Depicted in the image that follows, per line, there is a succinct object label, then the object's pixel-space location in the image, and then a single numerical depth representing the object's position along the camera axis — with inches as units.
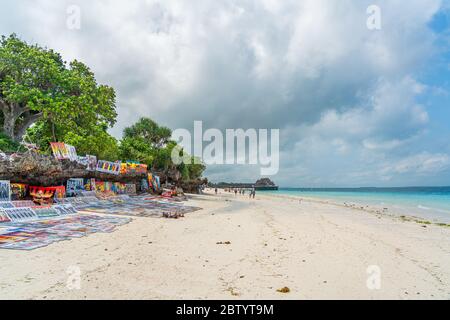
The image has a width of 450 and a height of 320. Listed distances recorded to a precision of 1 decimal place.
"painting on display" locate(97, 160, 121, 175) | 973.4
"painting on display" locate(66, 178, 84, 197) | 770.8
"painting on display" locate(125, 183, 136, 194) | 1122.4
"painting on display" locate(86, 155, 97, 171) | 901.9
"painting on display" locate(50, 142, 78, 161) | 753.5
